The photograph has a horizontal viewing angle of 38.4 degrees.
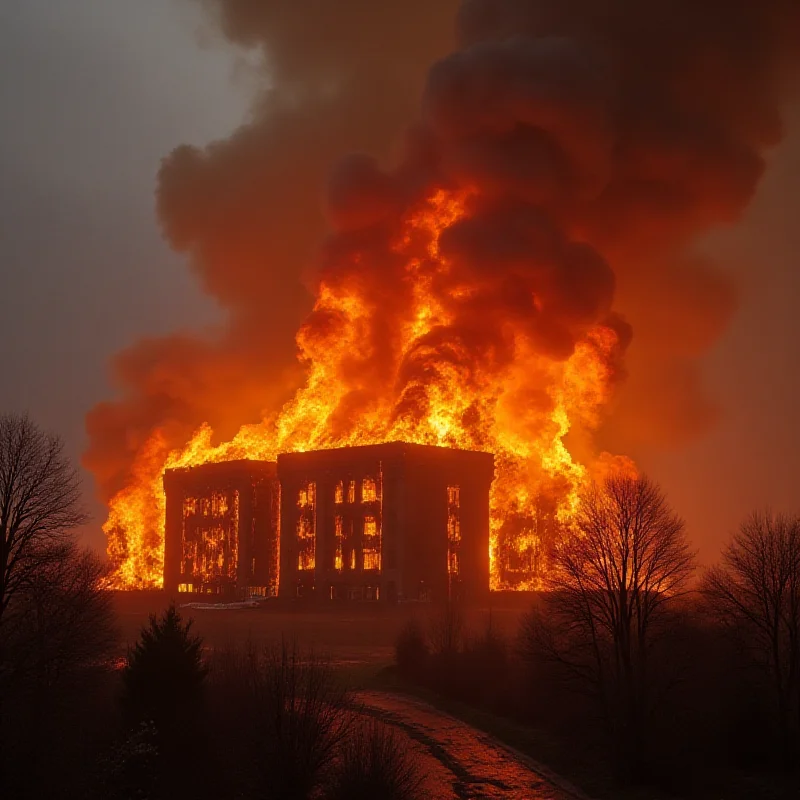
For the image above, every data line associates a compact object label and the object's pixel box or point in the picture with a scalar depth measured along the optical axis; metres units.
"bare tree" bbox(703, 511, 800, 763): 47.31
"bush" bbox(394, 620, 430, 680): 65.88
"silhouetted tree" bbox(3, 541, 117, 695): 39.84
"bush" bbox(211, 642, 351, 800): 34.56
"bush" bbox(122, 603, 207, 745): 40.88
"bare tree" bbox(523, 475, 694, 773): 45.34
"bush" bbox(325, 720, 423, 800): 33.56
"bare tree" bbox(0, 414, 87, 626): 43.03
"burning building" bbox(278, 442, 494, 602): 115.69
